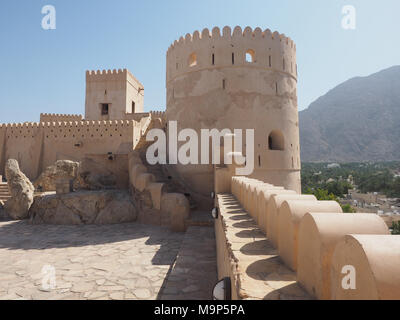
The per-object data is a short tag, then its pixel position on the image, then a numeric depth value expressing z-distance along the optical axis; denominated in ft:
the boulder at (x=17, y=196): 37.70
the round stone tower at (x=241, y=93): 35.63
